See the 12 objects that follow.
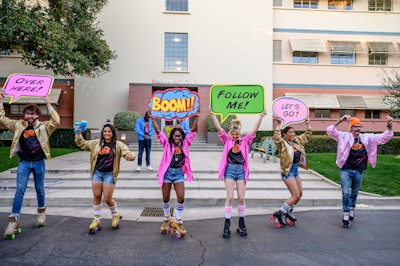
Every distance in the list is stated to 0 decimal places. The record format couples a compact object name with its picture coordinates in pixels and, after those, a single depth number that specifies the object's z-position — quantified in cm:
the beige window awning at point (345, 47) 2081
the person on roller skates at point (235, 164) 485
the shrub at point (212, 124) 1691
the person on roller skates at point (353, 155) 548
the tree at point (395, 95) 1473
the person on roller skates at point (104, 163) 492
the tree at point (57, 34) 1084
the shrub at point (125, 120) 1656
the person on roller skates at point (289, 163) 541
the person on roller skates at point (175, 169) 481
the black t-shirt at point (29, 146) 493
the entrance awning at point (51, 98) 1905
